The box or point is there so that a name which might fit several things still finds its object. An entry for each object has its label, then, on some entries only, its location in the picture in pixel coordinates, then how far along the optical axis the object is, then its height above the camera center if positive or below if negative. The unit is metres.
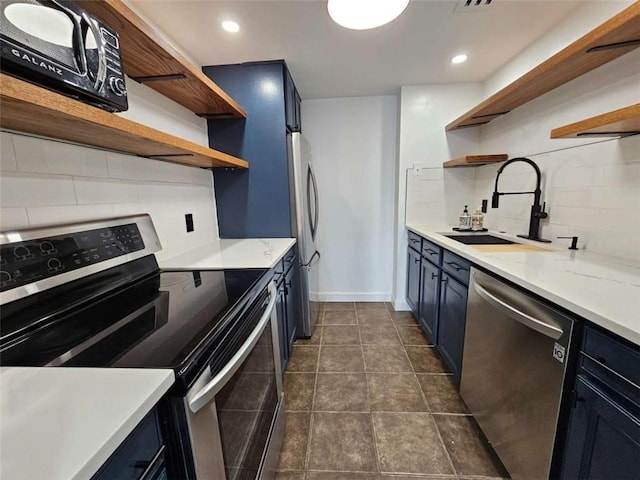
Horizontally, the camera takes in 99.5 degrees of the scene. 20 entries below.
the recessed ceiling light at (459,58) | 2.06 +1.04
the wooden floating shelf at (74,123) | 0.59 +0.23
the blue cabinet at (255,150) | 2.09 +0.38
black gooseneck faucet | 1.79 -0.13
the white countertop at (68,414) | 0.36 -0.34
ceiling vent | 1.44 +1.01
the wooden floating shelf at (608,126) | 0.97 +0.27
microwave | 0.58 +0.37
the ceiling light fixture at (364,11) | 1.17 +0.81
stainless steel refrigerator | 2.13 -0.14
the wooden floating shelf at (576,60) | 1.06 +0.64
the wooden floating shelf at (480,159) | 2.21 +0.28
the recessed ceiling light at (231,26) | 1.58 +1.02
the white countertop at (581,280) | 0.74 -0.33
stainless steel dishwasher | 0.93 -0.72
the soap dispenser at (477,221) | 2.41 -0.24
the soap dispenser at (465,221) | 2.45 -0.24
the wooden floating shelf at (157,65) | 0.92 +0.62
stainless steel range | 0.61 -0.36
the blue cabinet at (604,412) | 0.69 -0.61
